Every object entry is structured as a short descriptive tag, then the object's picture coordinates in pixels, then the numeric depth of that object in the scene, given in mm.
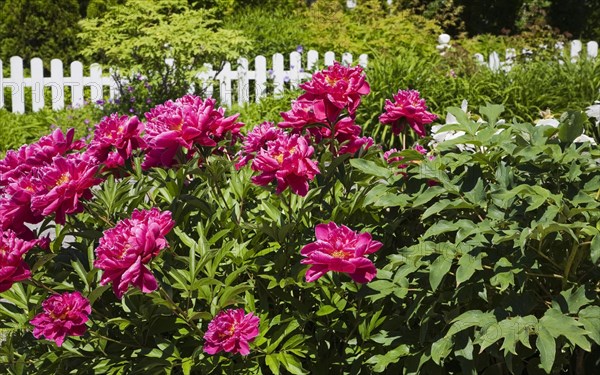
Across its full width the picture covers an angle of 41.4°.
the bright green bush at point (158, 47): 9000
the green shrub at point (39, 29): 12172
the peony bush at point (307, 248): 1993
